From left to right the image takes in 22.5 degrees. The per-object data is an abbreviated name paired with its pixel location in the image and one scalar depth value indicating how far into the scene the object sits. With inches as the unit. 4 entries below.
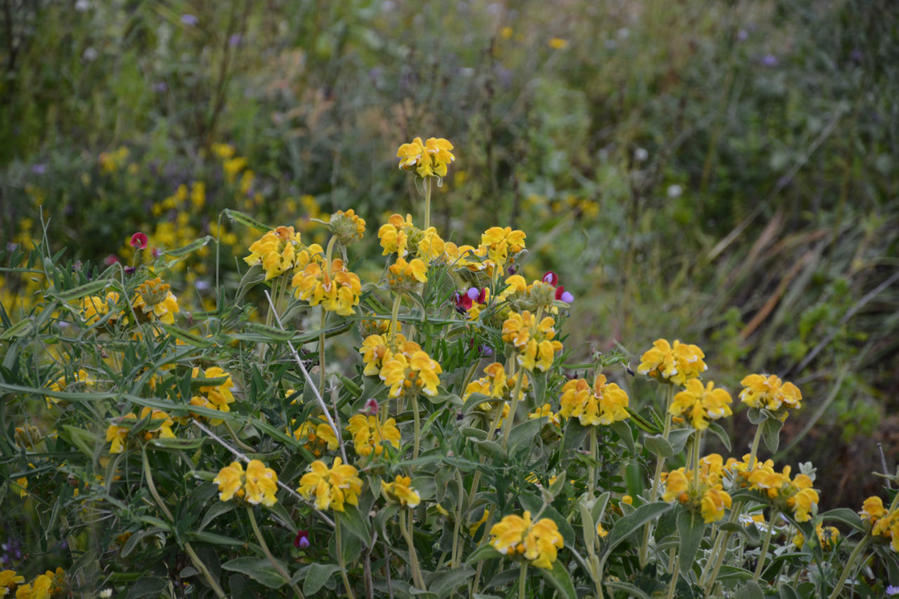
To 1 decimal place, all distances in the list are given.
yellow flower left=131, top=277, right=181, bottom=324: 82.7
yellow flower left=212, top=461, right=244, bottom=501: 77.3
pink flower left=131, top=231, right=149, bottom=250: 84.2
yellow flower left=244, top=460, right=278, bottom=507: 77.2
